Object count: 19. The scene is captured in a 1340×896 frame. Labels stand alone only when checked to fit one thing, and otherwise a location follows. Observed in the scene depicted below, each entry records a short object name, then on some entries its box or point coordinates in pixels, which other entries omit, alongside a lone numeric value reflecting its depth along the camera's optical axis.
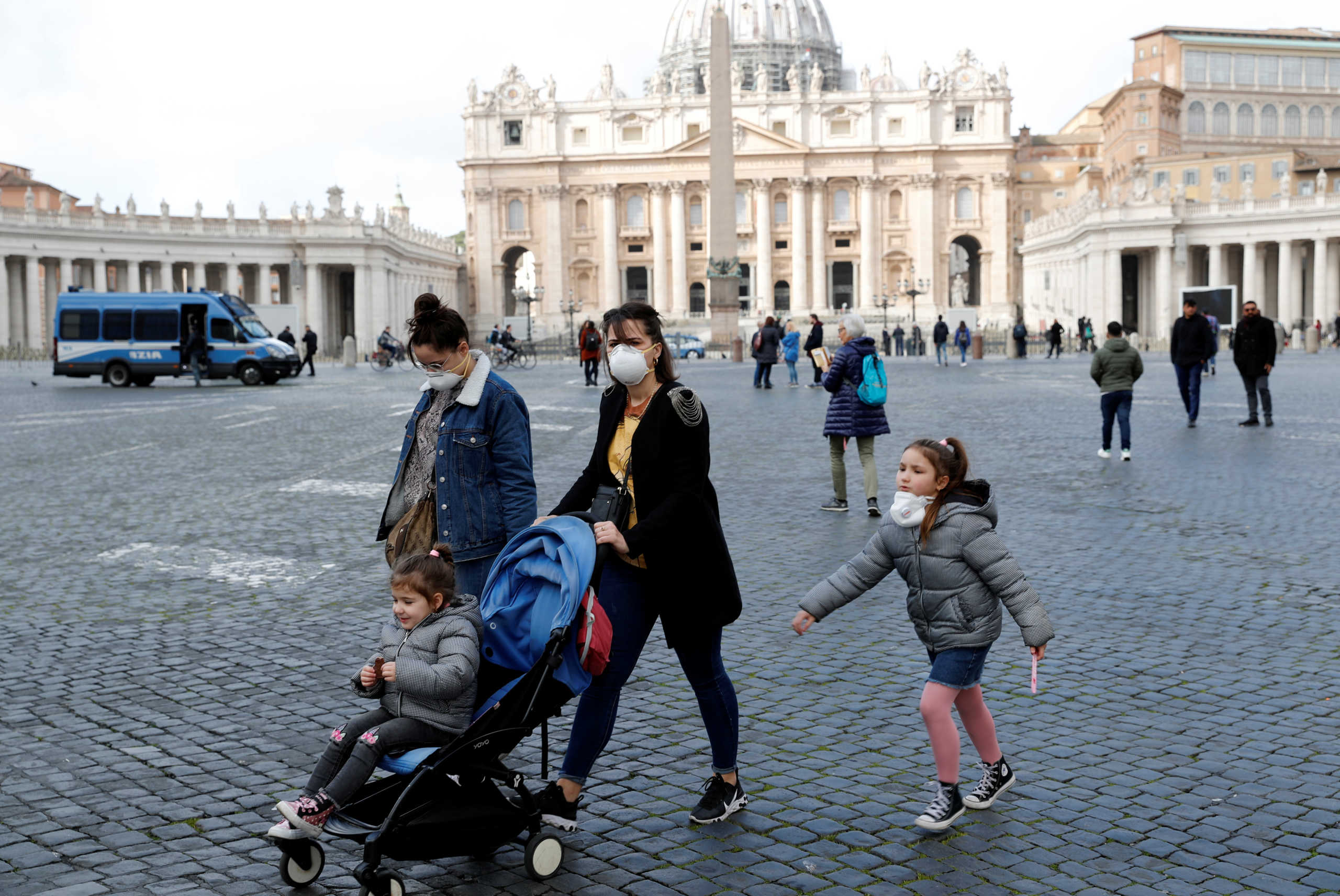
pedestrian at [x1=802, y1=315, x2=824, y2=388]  26.56
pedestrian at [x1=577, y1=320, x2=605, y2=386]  28.92
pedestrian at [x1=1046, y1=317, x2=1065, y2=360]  44.16
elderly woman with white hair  9.84
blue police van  30.70
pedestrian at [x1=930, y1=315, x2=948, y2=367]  39.18
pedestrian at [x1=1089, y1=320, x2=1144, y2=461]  12.66
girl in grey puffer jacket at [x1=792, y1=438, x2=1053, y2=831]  3.95
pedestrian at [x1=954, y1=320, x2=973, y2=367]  39.75
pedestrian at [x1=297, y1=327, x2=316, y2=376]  38.06
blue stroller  3.52
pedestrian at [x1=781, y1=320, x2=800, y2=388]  27.95
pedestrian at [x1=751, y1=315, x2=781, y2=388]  26.73
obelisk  41.88
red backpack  3.62
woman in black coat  3.84
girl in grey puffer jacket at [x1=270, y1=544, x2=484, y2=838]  3.51
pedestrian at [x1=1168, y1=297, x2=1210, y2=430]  15.70
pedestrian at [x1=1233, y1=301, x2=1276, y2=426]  15.73
